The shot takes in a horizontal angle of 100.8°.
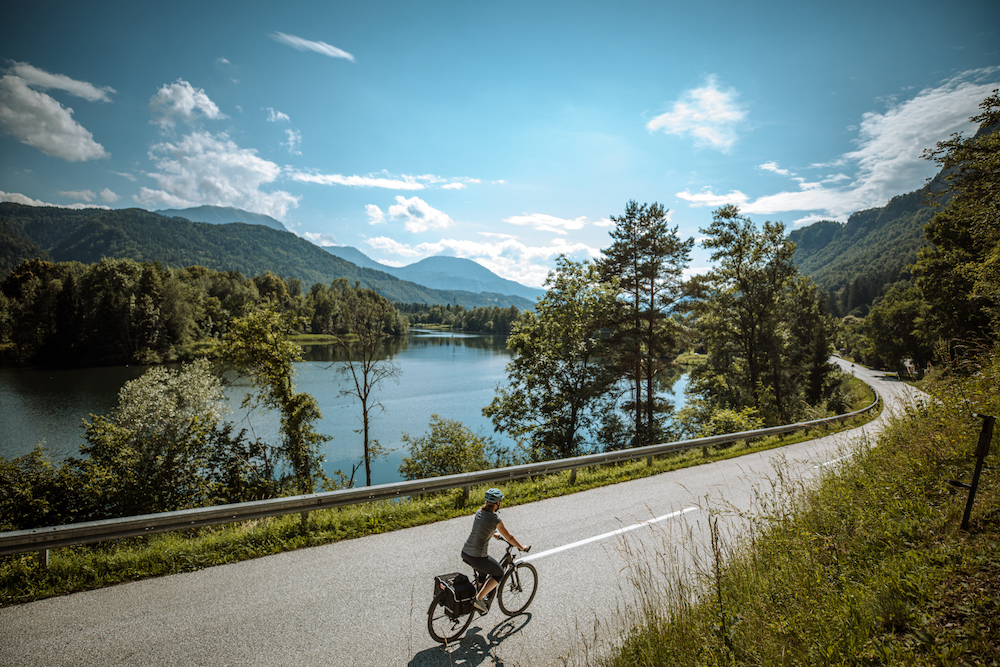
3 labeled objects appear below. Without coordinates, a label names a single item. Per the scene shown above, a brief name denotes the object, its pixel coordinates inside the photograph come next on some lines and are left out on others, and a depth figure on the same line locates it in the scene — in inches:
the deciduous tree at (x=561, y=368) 814.5
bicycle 170.6
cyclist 182.9
